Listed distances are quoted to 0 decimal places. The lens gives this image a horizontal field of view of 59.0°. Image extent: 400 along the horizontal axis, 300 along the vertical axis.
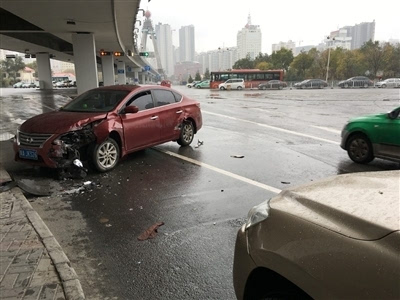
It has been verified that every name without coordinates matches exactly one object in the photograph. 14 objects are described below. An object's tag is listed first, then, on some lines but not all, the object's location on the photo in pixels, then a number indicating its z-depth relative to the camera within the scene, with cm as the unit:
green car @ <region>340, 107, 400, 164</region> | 712
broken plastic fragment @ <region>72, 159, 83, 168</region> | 664
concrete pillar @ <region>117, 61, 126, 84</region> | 5375
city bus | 5556
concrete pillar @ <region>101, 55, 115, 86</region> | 4023
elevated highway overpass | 1416
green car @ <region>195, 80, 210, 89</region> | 6248
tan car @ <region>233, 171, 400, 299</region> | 159
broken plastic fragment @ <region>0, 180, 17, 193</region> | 595
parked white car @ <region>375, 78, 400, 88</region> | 5775
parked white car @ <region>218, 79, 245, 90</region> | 5188
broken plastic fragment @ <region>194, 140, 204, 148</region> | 973
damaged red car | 653
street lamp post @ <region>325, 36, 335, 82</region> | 7188
